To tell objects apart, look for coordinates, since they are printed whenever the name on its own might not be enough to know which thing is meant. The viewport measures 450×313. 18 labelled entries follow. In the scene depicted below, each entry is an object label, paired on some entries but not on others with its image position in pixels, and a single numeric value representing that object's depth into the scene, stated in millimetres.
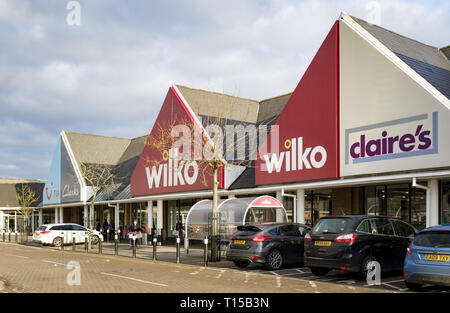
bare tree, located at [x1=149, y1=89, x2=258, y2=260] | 25516
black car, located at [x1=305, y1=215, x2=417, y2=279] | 13570
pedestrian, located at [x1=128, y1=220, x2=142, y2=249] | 27856
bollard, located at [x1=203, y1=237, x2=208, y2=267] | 18547
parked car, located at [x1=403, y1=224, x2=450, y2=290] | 10852
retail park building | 17766
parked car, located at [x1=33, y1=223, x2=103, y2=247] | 33094
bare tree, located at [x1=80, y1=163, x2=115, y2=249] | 37209
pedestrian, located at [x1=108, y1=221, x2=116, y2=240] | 36750
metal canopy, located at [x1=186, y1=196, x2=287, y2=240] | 21562
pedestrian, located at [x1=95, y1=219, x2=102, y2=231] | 38881
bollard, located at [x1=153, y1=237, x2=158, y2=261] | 20744
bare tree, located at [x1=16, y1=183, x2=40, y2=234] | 48828
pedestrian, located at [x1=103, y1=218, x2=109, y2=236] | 37344
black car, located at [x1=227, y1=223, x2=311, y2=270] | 16688
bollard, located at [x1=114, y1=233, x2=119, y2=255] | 23859
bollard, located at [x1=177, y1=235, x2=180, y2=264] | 19625
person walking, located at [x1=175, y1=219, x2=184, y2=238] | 29022
